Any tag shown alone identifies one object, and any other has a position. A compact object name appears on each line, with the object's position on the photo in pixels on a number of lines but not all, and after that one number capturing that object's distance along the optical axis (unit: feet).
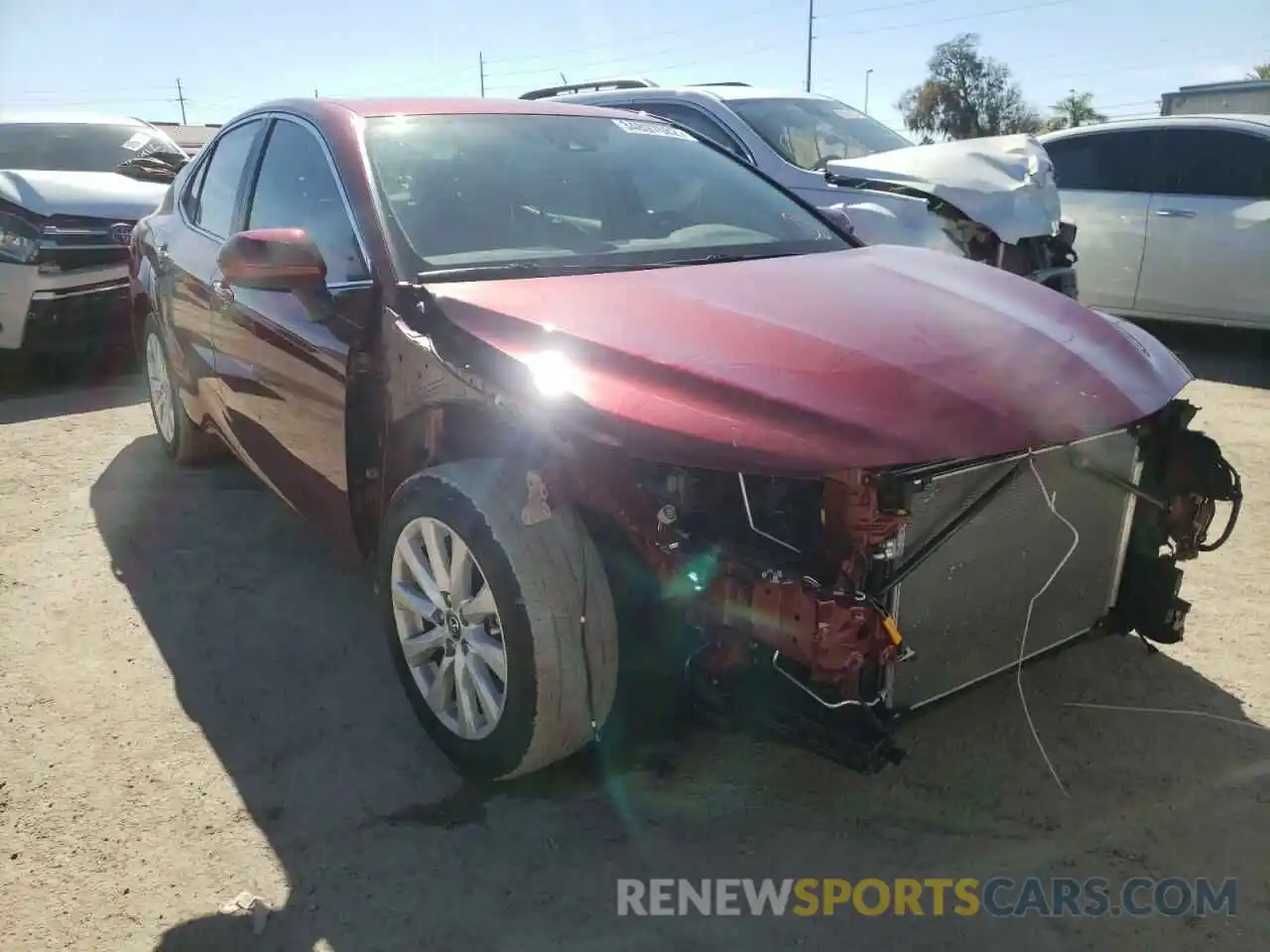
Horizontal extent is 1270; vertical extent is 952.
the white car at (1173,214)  22.29
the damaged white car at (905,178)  18.42
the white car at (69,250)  20.94
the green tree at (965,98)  167.94
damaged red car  6.72
